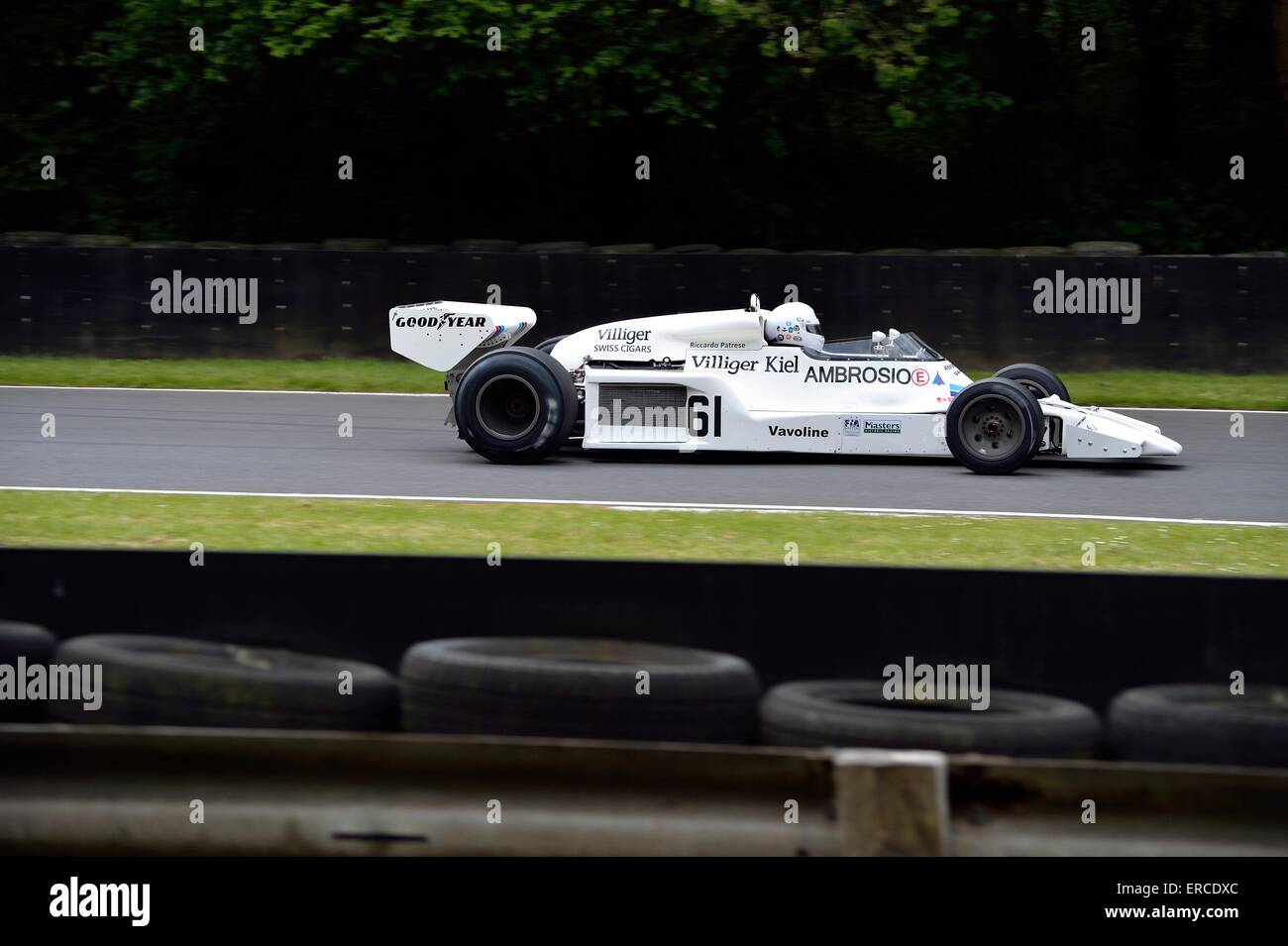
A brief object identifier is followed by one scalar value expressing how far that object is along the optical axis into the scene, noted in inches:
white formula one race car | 858.8
